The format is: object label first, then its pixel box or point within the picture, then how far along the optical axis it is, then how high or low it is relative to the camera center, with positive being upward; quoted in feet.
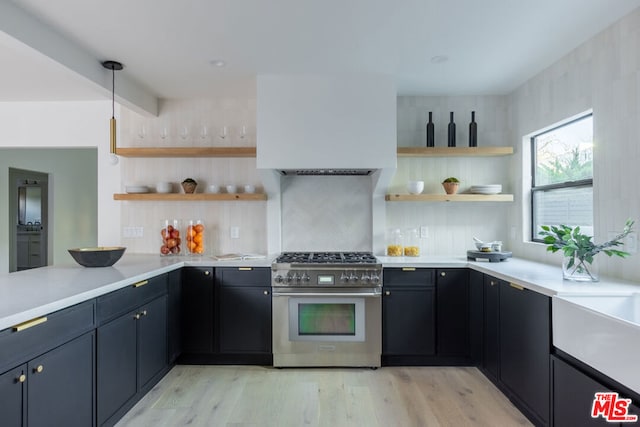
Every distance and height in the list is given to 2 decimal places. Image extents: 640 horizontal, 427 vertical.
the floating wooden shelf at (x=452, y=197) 11.66 +0.51
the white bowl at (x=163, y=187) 12.37 +0.85
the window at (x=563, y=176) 9.21 +0.99
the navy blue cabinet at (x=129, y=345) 6.91 -2.63
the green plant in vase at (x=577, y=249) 7.08 -0.63
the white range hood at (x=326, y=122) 10.78 +2.53
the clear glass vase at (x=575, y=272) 7.34 -1.10
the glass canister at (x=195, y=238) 12.09 -0.74
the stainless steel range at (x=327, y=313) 10.43 -2.64
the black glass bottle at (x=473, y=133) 12.09 +2.50
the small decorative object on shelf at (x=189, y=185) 12.24 +0.90
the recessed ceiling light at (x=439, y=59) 9.53 +3.82
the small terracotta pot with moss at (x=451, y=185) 11.88 +0.89
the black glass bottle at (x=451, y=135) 12.11 +2.45
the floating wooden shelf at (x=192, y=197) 12.00 +0.53
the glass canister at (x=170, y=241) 12.18 -0.84
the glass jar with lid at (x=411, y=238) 12.64 -0.77
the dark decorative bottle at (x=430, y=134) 12.09 +2.48
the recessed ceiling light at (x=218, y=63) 9.73 +3.80
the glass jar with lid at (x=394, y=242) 12.00 -0.89
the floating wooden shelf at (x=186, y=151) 11.77 +1.89
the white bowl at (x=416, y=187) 11.87 +0.83
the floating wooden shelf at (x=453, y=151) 11.72 +1.89
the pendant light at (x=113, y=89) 9.82 +3.27
